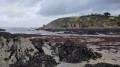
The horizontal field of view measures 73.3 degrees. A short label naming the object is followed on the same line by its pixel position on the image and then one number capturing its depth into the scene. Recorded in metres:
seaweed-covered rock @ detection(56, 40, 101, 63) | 5.48
